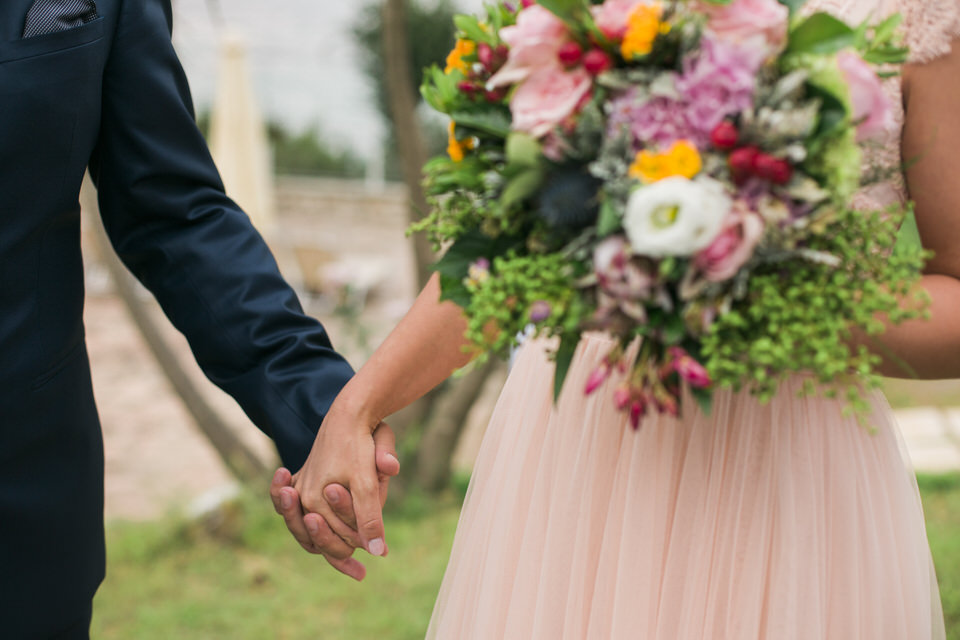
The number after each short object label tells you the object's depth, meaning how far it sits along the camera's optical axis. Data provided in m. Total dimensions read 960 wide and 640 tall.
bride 1.34
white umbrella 8.00
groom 1.59
